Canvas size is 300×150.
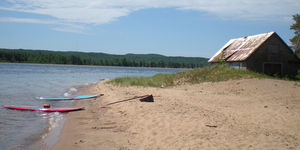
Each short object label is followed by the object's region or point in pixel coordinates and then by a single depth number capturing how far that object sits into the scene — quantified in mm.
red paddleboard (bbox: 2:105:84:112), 12898
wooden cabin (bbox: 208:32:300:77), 24831
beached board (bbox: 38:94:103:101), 17797
